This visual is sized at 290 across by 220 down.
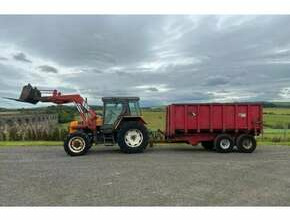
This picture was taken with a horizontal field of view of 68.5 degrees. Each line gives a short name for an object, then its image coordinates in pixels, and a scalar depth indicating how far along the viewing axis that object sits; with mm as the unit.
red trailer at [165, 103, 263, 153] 9292
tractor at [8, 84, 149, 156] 8639
